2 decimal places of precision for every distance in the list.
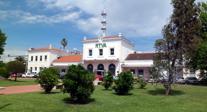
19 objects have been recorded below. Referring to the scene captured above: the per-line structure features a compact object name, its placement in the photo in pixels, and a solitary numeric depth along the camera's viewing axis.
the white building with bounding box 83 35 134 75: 30.70
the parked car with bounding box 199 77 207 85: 24.46
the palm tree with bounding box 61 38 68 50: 54.82
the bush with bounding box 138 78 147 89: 16.43
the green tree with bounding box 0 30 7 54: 25.98
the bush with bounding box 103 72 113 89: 14.69
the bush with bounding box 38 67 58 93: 11.84
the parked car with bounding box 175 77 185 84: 24.90
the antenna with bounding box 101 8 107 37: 34.55
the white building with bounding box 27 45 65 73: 38.19
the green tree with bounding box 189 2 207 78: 21.86
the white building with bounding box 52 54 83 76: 35.76
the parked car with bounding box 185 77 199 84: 25.14
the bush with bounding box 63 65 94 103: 9.50
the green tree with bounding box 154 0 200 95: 13.80
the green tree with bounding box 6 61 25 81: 25.63
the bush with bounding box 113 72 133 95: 12.57
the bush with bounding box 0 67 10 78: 25.65
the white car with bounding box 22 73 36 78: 36.40
